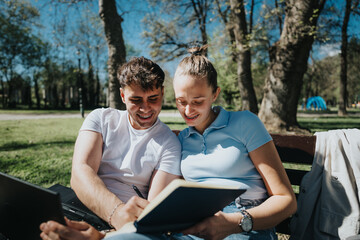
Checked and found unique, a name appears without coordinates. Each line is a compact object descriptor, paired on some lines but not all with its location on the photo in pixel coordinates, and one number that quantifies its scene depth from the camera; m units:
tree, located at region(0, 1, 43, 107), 26.64
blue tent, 33.56
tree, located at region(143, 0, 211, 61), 13.83
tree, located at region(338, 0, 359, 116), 15.70
